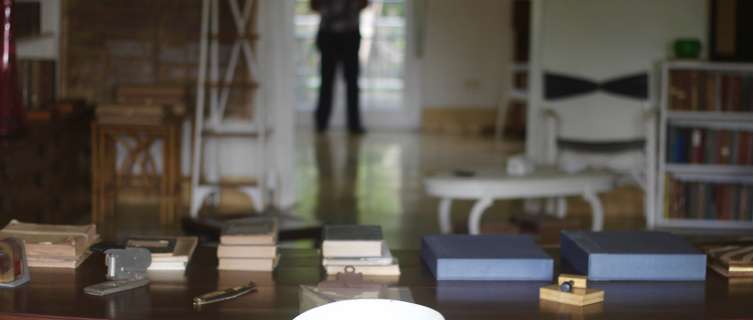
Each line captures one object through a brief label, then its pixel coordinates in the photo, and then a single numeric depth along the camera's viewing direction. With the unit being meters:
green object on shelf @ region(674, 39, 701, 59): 4.63
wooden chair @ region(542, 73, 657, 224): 4.78
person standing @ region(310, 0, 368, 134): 8.10
